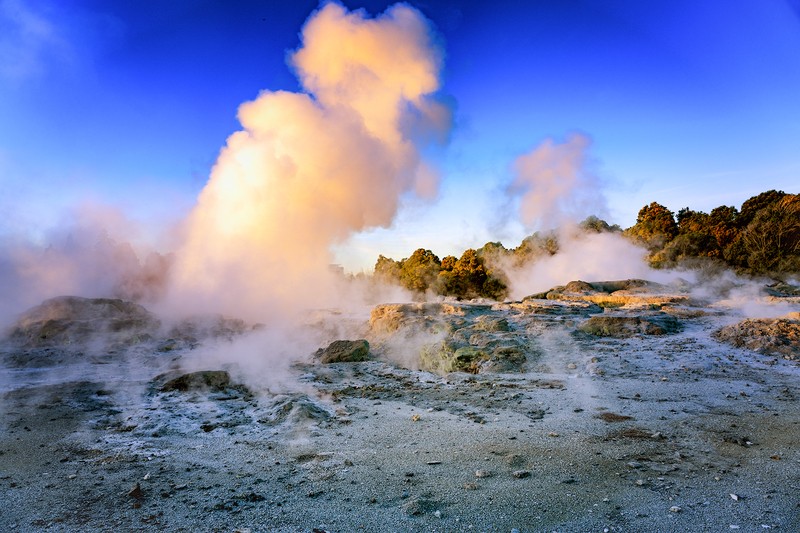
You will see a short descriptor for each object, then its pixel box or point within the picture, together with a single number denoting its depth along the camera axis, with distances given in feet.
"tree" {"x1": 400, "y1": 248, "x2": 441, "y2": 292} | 134.62
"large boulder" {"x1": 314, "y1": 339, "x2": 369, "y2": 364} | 38.45
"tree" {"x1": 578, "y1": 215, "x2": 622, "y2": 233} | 113.18
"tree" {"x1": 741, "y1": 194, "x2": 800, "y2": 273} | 102.73
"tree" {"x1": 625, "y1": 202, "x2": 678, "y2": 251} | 114.11
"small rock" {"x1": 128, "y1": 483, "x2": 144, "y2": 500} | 13.67
